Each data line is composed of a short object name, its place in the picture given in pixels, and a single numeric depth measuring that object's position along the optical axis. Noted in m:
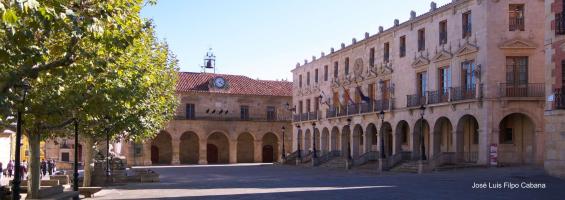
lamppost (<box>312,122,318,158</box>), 49.49
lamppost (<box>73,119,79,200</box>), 19.56
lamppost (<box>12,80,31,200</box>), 12.59
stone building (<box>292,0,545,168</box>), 31.75
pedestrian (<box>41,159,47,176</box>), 42.93
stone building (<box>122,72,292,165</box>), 63.59
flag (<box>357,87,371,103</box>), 44.50
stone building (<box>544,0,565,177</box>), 24.56
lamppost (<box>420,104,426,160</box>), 33.05
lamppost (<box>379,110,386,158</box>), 37.42
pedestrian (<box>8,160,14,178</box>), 38.53
